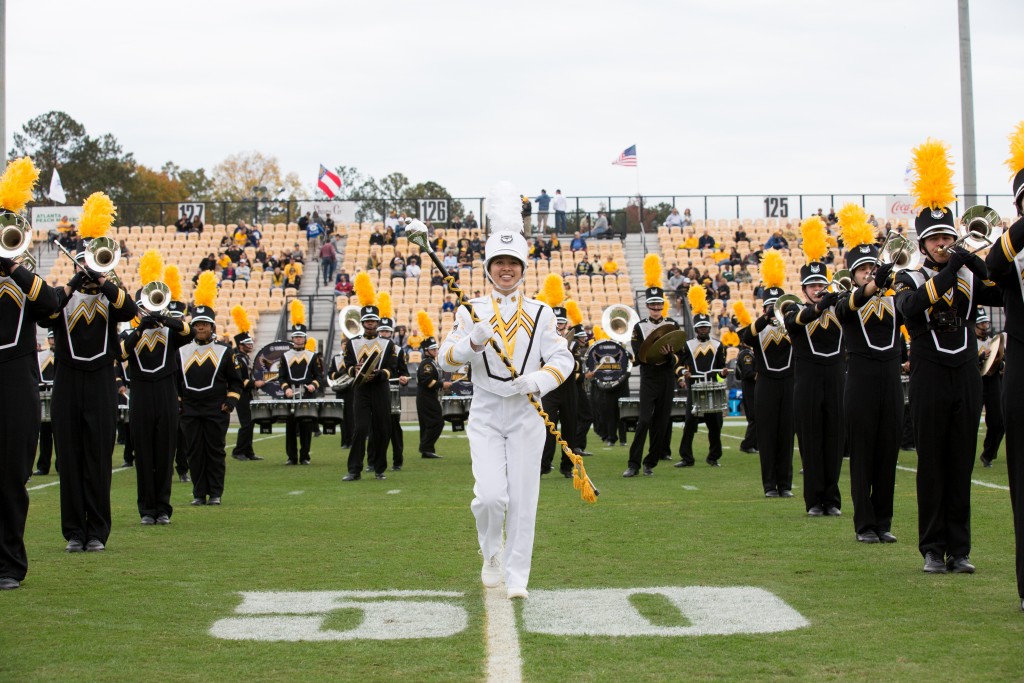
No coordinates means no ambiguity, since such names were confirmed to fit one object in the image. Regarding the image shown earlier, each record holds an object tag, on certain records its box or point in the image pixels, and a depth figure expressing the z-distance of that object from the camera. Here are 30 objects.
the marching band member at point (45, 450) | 16.86
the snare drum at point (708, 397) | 17.05
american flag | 42.31
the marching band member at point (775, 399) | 12.05
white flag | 42.56
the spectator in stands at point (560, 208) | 42.11
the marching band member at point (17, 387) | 7.37
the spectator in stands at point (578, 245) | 40.38
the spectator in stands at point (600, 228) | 41.84
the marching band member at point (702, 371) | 16.98
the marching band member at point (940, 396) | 7.28
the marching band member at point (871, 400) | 8.82
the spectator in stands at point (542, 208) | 41.53
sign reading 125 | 42.53
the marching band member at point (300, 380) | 18.50
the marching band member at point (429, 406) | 19.48
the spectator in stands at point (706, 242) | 40.47
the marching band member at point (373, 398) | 15.52
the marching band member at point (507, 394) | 6.96
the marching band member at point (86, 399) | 8.77
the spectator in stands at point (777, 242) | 40.31
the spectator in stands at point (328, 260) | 38.47
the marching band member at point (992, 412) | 15.38
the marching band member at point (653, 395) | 15.10
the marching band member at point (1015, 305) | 5.93
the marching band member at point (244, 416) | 19.47
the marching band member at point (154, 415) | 10.71
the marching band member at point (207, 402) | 12.50
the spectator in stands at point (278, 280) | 38.38
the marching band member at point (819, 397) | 10.44
